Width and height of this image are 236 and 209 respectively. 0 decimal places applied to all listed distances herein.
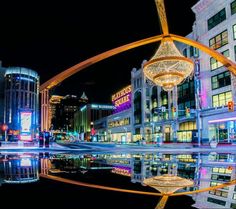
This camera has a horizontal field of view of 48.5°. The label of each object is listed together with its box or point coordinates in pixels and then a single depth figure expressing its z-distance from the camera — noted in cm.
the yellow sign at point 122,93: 9656
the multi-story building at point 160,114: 5525
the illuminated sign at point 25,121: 5062
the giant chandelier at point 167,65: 1153
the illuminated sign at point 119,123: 9519
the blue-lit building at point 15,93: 13325
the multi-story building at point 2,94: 13823
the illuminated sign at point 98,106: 16762
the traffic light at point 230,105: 3104
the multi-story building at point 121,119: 9358
